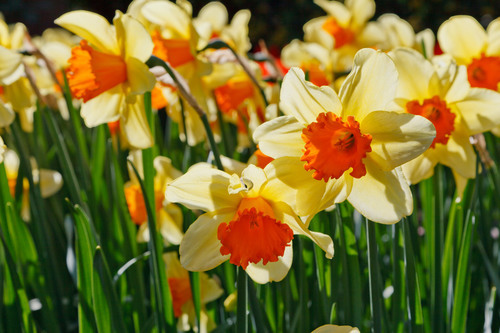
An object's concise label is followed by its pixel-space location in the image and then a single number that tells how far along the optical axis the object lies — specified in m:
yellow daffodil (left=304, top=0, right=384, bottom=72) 1.51
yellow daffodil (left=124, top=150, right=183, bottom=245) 1.03
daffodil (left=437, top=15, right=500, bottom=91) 1.05
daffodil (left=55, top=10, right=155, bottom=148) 0.95
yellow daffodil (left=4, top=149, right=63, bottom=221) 1.11
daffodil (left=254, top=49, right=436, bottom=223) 0.83
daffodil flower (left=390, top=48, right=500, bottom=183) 0.93
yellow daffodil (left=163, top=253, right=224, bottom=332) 1.01
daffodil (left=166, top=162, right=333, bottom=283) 0.85
